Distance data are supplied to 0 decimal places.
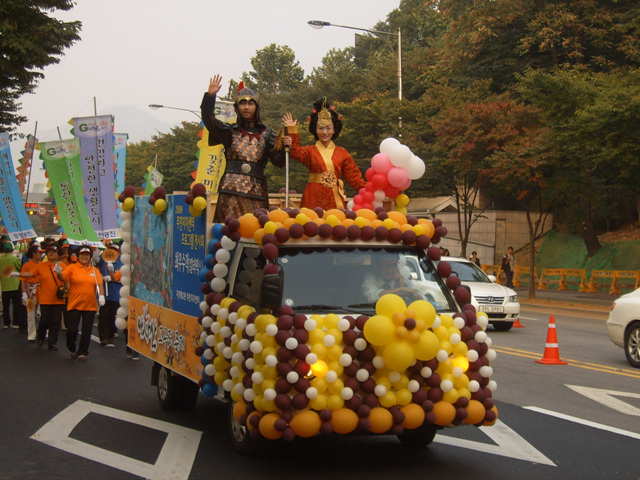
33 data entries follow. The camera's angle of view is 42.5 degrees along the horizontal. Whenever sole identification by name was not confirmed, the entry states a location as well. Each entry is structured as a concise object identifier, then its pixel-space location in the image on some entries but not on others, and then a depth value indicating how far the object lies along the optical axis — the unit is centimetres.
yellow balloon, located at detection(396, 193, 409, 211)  870
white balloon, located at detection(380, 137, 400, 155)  860
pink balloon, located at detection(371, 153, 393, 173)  847
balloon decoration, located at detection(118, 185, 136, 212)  999
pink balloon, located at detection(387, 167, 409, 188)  838
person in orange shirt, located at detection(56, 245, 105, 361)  1352
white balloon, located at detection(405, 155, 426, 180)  856
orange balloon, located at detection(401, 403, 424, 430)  606
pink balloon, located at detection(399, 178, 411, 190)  850
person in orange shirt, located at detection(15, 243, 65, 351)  1452
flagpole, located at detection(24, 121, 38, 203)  3366
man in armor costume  834
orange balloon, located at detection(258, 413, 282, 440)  593
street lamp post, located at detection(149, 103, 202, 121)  3986
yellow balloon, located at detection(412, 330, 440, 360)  597
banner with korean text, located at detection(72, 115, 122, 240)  1884
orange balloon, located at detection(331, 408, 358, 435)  589
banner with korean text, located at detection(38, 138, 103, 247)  1895
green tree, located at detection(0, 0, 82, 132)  1567
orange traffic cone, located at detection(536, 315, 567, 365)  1316
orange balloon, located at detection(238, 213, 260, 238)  685
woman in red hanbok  875
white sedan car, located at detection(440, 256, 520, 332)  1772
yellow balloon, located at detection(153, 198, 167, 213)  874
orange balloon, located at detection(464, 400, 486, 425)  627
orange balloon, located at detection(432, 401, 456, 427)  612
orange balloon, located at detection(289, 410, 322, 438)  584
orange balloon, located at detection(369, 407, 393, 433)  596
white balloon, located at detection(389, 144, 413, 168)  848
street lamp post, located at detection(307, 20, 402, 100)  2916
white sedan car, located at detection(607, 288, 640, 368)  1291
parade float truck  593
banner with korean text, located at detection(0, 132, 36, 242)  2200
